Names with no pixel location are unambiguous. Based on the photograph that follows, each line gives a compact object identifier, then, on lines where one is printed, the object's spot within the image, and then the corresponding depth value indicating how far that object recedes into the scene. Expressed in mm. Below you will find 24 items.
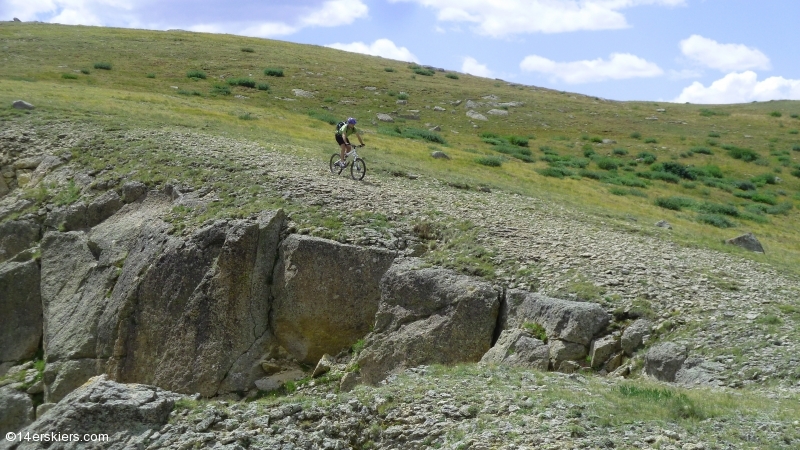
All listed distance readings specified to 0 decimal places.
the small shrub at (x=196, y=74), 70688
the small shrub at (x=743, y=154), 66625
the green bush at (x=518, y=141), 64312
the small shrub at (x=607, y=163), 57875
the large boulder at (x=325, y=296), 19266
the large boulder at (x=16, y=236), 25516
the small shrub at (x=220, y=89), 65113
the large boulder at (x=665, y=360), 14570
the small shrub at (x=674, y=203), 42875
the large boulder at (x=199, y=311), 19078
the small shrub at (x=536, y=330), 16203
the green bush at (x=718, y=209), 43938
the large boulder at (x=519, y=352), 15594
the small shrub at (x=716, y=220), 38888
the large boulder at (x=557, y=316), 15961
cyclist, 27512
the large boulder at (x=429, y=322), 17203
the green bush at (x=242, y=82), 69500
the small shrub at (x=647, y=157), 61681
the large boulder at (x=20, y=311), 23062
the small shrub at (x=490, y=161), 45500
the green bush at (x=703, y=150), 67250
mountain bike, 27297
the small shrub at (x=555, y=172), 48125
